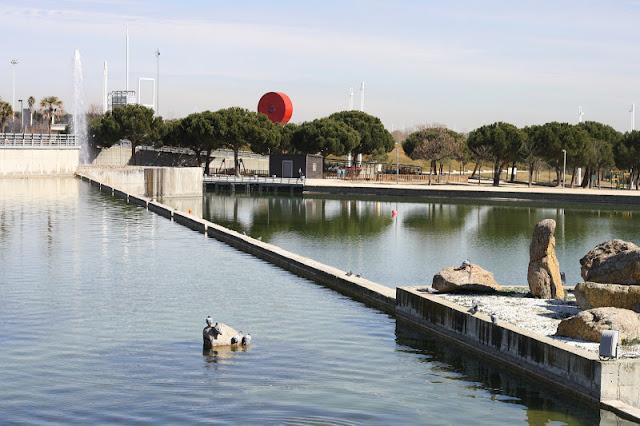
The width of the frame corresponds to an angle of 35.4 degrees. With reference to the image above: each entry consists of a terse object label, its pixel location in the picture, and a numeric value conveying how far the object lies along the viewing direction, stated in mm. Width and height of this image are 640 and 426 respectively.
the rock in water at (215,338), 23562
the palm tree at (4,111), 125375
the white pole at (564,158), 115438
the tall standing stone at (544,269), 26891
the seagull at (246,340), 24000
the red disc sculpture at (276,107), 144125
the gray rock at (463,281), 27391
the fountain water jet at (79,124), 104562
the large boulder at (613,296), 23406
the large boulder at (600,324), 21062
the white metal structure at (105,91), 140125
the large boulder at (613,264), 24734
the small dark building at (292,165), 115750
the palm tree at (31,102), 157500
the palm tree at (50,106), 132250
